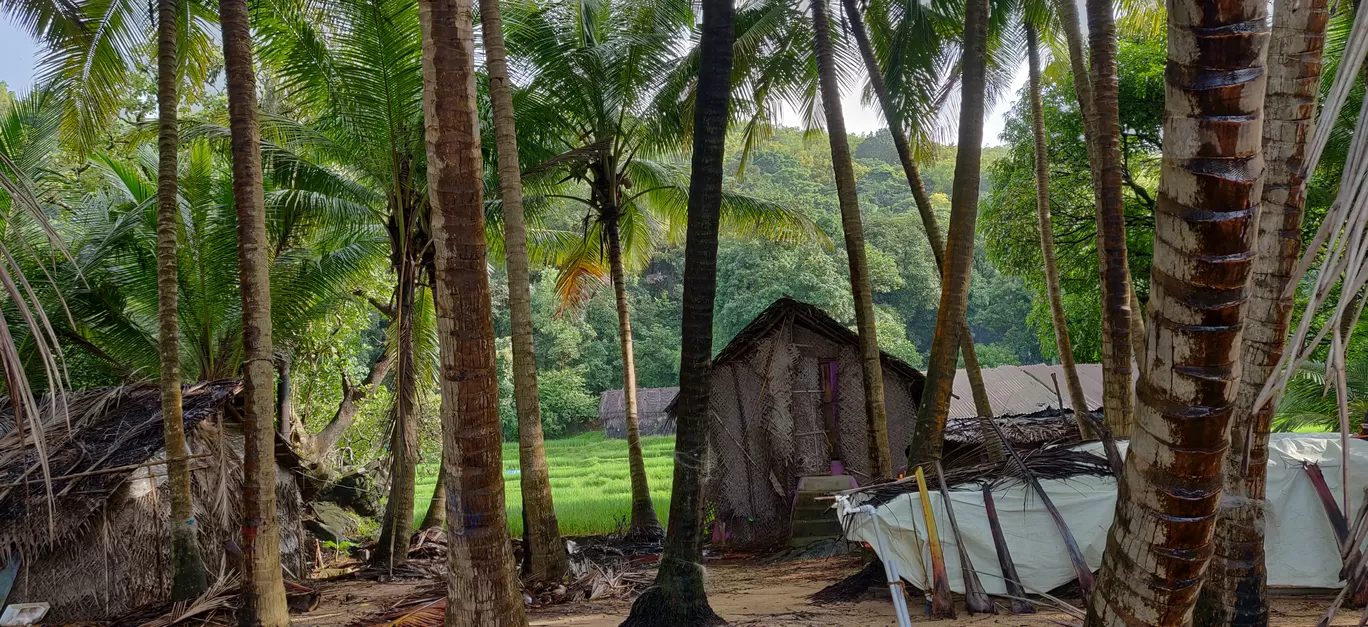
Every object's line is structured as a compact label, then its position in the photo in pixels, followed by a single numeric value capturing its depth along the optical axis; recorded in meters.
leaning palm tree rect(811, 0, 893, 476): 10.27
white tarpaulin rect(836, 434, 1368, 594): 7.19
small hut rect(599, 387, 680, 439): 37.56
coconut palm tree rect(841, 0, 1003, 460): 11.20
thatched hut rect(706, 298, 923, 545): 14.16
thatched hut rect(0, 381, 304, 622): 9.23
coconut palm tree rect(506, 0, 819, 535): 12.69
